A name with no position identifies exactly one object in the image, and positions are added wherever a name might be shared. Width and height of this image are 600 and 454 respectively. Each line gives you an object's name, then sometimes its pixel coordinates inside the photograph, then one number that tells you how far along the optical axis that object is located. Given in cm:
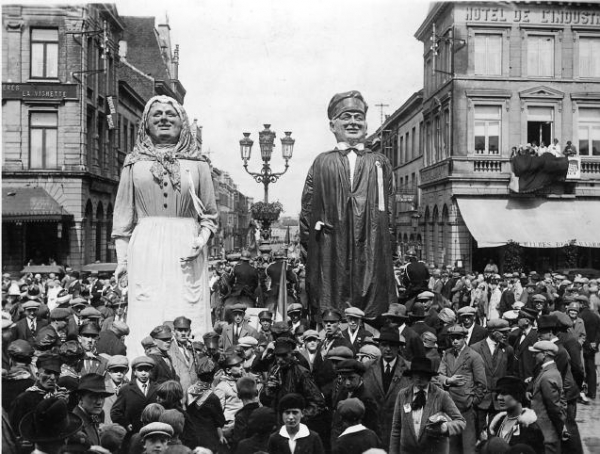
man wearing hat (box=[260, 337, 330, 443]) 626
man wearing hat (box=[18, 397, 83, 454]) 462
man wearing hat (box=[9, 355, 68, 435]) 555
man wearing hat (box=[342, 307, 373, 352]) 829
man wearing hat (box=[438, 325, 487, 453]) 784
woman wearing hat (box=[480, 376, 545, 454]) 583
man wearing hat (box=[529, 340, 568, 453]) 697
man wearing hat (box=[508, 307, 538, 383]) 924
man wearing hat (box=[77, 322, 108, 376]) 732
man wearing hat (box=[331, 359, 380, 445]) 623
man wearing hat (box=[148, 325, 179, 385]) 641
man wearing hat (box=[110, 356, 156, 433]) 586
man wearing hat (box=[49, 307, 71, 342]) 947
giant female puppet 759
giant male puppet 935
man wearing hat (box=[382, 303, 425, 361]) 716
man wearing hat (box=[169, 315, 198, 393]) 705
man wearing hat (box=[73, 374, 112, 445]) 532
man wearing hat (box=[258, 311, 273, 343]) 979
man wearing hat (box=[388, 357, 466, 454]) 584
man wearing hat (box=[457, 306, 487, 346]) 955
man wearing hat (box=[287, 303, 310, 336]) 997
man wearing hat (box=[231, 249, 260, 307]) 1306
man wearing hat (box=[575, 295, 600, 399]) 1289
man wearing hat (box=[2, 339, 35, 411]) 615
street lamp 1908
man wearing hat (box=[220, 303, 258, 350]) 913
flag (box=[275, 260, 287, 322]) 1199
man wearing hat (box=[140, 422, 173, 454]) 462
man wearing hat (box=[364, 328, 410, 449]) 682
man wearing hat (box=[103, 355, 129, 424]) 647
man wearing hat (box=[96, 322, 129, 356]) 766
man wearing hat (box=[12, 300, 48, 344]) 979
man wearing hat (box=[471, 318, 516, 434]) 866
